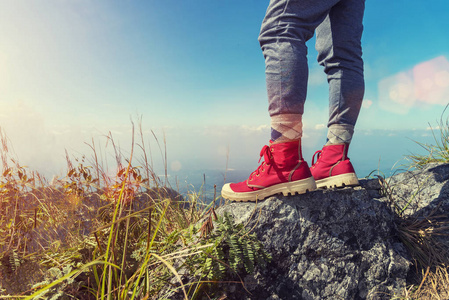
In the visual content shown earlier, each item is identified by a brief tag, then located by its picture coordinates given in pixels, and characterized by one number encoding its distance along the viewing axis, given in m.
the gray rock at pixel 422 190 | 2.03
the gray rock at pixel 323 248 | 1.40
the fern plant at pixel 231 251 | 1.21
